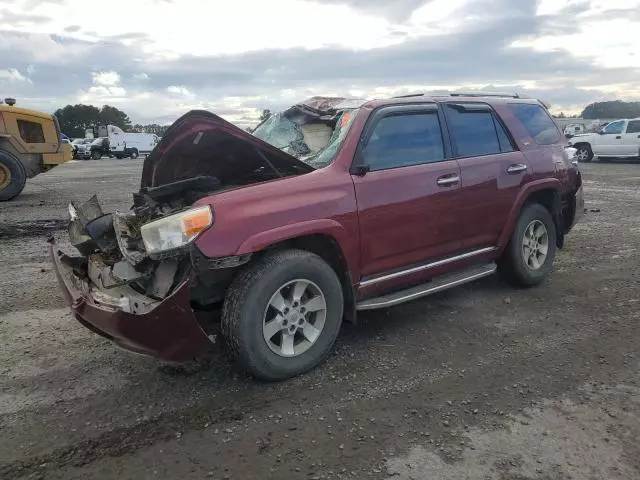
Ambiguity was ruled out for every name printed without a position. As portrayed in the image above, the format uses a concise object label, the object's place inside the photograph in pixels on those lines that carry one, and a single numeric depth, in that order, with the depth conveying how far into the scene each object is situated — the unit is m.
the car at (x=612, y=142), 21.25
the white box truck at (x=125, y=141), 44.84
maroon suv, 3.31
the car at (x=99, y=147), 44.44
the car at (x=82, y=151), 43.44
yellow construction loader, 12.85
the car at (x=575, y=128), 34.53
